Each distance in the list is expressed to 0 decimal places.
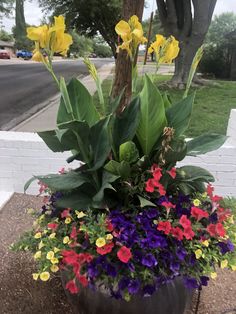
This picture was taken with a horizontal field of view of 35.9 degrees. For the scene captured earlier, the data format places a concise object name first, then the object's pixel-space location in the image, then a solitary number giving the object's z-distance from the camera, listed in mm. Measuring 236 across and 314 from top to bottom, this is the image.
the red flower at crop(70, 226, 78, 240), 1801
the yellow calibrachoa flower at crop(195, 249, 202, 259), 1776
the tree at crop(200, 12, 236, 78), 22641
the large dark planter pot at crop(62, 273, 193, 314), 1835
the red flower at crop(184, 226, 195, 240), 1732
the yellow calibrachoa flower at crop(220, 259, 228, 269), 1867
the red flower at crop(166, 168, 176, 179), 1862
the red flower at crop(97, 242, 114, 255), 1666
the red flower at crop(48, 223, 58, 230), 1946
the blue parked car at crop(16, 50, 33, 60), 57038
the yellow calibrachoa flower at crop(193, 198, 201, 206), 1951
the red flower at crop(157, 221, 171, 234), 1735
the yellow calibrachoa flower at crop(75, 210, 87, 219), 1876
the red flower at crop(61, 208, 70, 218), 1939
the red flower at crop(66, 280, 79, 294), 1720
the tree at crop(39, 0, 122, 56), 25125
